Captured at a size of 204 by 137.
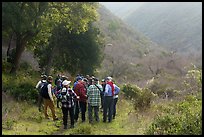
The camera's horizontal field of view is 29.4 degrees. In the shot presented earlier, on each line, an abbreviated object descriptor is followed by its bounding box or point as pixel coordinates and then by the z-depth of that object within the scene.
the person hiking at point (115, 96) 15.03
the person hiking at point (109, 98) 14.28
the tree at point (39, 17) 19.75
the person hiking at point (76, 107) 14.05
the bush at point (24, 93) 17.68
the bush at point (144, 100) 16.66
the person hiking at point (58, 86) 16.06
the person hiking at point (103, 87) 15.41
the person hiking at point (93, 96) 13.86
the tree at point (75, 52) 30.72
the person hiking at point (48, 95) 14.04
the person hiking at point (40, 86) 14.65
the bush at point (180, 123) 10.10
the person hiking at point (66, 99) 12.87
